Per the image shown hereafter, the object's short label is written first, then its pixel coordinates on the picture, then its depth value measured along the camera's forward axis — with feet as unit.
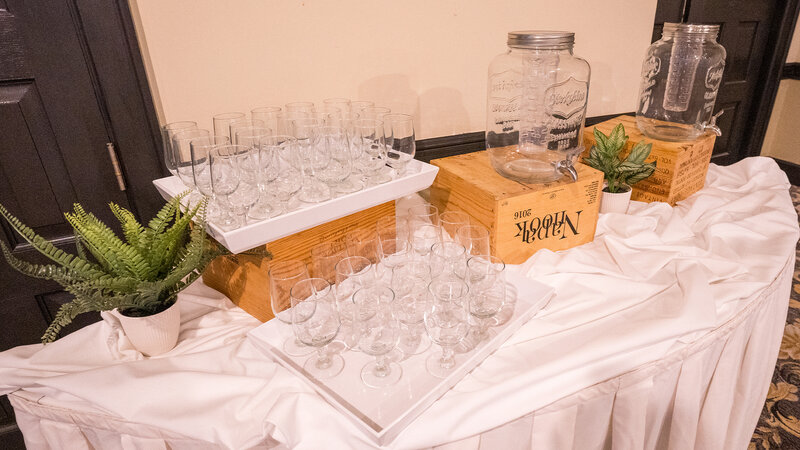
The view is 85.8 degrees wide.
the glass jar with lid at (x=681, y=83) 5.25
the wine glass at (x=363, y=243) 3.69
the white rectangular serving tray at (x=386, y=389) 2.48
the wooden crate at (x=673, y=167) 4.90
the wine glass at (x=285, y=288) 3.00
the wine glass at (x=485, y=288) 3.07
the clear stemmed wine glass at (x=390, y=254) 3.43
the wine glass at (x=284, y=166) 3.40
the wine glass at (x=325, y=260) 3.41
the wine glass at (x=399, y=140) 3.87
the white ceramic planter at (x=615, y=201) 4.80
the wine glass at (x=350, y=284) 2.98
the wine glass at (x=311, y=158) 3.52
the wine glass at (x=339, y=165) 3.65
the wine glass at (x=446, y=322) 2.82
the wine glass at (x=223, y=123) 4.26
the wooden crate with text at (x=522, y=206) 3.94
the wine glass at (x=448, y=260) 3.29
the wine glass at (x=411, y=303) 2.95
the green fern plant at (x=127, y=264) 2.84
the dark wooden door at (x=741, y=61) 8.67
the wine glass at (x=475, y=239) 3.48
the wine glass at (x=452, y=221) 3.86
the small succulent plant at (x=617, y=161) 4.72
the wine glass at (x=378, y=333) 2.76
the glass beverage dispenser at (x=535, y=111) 4.35
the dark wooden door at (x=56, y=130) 3.82
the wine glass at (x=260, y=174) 3.22
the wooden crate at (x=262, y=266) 3.34
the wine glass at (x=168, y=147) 3.48
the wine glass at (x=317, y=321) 2.83
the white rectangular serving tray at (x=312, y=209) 2.97
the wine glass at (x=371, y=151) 3.82
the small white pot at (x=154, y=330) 3.05
